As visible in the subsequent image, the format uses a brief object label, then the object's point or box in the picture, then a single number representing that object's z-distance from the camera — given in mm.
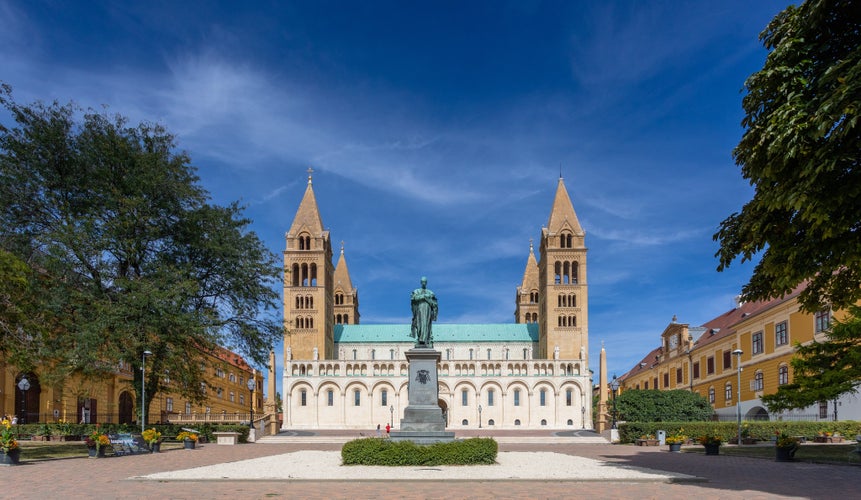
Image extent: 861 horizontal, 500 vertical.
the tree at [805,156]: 12141
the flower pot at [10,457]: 19719
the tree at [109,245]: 28906
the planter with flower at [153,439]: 27797
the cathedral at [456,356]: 81750
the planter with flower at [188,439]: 31672
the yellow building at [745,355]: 41594
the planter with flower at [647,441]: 35750
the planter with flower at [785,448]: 21152
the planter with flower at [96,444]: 23516
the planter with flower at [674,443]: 28766
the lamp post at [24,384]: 32278
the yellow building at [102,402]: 41062
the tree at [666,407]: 45812
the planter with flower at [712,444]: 26234
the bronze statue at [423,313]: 22266
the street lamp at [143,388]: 30325
